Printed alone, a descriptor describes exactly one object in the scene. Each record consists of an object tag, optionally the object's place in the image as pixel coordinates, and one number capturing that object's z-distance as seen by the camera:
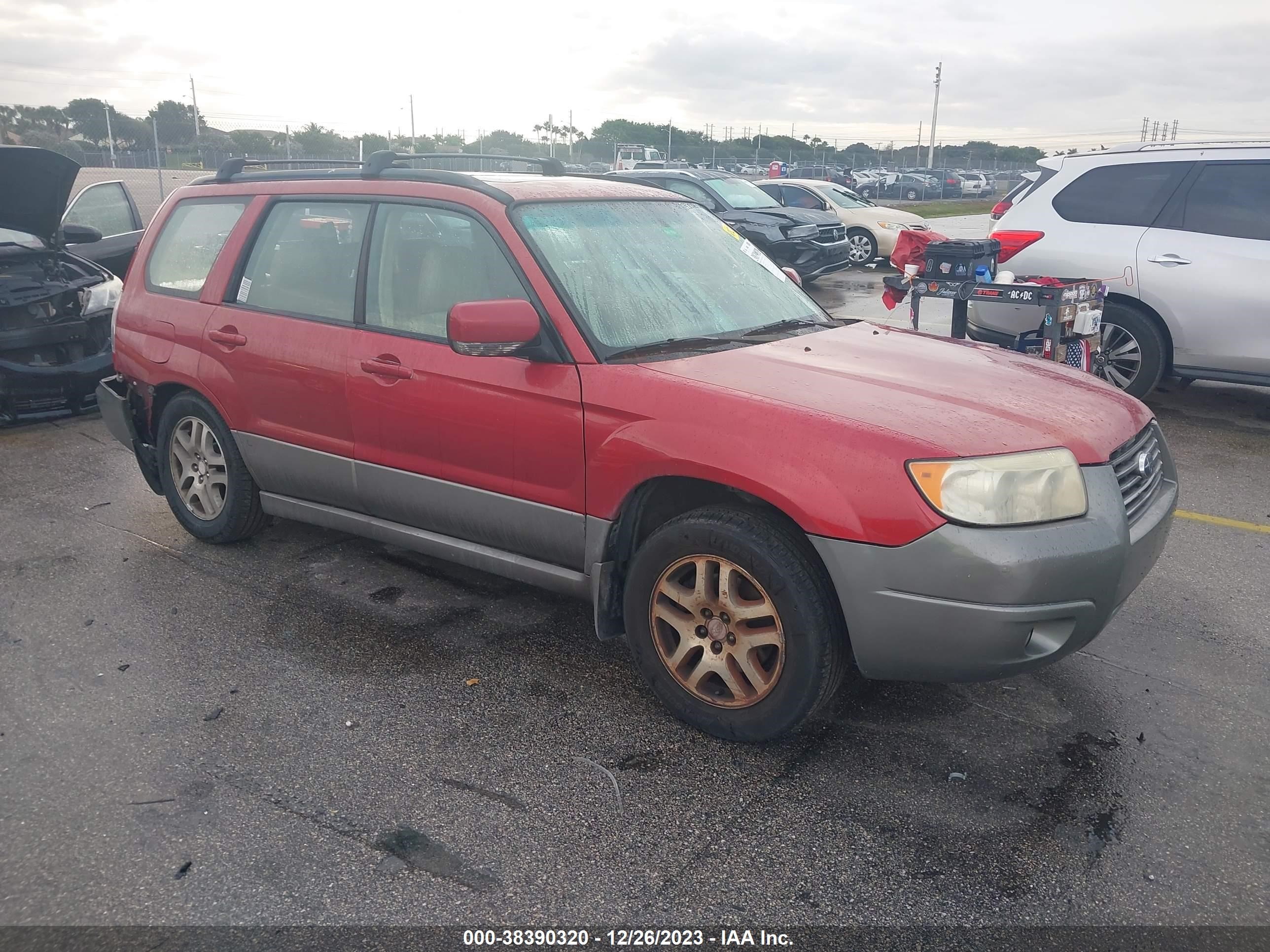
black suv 13.79
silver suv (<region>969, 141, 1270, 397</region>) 6.77
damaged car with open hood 6.88
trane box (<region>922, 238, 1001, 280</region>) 6.52
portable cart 6.18
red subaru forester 2.79
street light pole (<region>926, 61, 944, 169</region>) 63.34
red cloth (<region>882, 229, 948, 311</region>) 6.77
